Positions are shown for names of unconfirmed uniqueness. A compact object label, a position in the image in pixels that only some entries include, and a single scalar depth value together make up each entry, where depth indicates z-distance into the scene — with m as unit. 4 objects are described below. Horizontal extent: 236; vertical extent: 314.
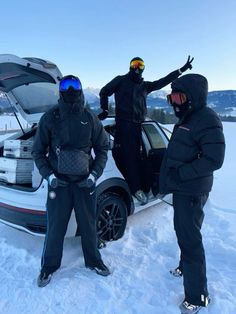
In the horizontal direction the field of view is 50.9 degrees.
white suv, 2.76
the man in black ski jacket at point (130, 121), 3.25
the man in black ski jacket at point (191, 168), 2.03
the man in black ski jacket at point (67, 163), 2.46
